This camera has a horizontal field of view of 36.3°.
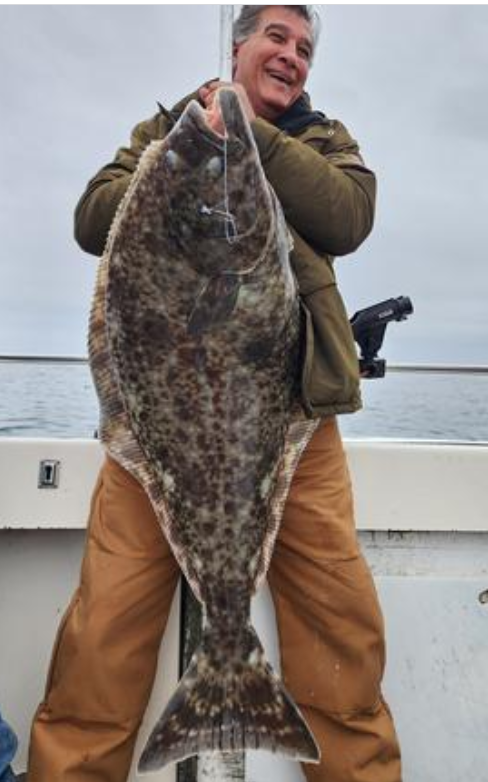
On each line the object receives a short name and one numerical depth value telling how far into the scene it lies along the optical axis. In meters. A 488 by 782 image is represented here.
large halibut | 1.90
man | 2.30
